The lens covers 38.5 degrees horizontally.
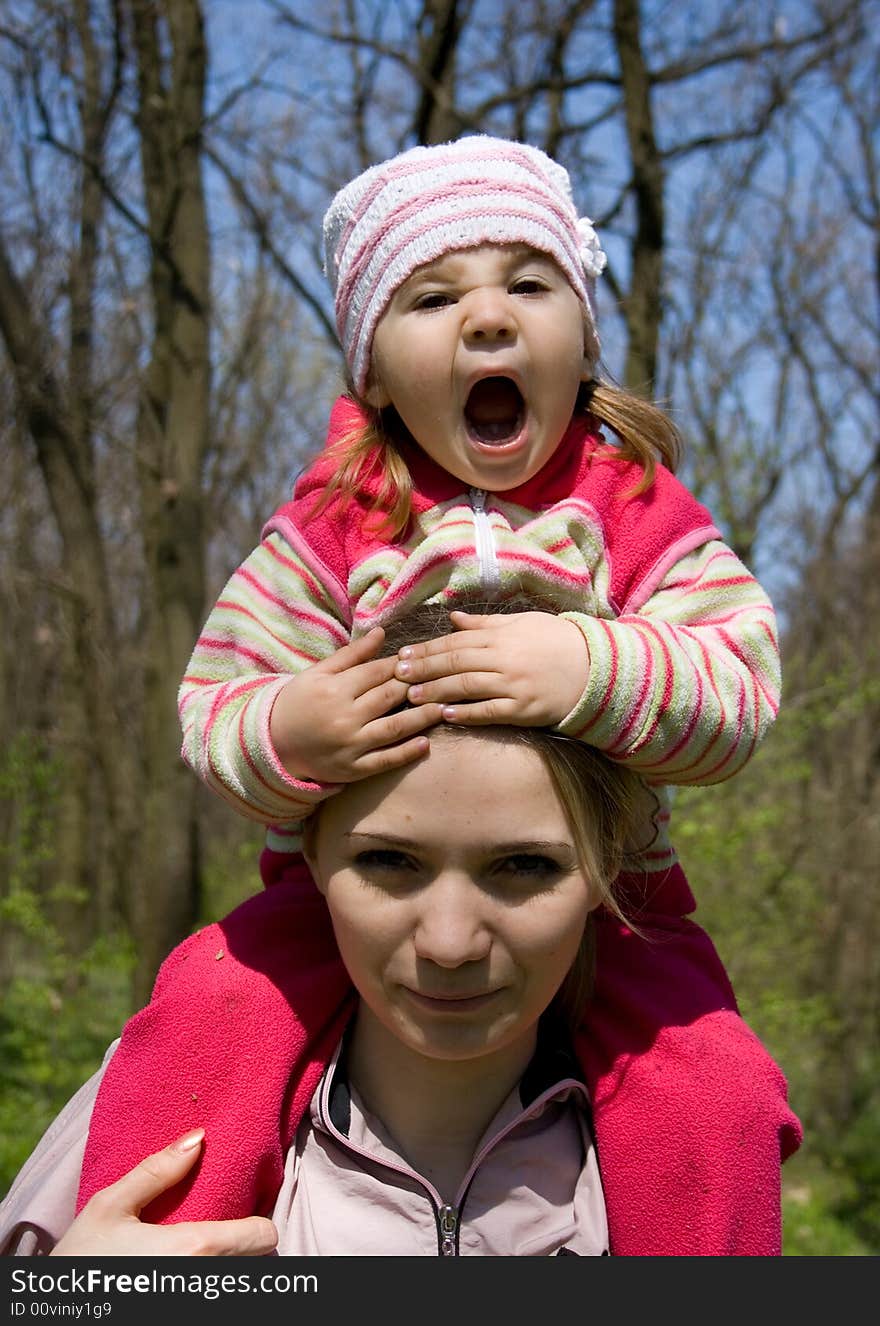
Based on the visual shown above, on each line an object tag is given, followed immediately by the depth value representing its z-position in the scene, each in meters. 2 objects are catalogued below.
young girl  1.85
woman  1.85
